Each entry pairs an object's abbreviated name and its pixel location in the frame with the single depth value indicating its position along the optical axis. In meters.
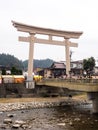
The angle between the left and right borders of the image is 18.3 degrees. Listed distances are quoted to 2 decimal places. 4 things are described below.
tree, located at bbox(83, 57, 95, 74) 68.66
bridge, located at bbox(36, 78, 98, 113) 33.09
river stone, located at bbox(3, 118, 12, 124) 28.50
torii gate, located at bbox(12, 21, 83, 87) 53.87
